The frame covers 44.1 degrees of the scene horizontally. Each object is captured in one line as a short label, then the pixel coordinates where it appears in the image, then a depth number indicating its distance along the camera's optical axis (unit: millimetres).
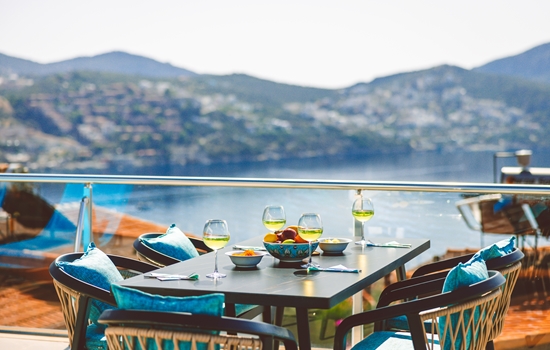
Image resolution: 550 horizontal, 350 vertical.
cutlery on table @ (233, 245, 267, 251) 3012
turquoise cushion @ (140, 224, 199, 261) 3049
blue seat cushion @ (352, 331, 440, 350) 2498
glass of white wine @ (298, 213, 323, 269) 2607
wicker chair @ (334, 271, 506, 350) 2137
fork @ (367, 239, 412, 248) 3048
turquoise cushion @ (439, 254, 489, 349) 2209
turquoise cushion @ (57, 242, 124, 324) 2506
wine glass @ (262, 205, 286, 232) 2867
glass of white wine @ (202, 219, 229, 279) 2439
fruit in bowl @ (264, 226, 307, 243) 2730
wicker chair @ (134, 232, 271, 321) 2982
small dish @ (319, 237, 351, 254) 2889
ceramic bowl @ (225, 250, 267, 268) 2566
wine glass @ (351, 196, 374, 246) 3078
